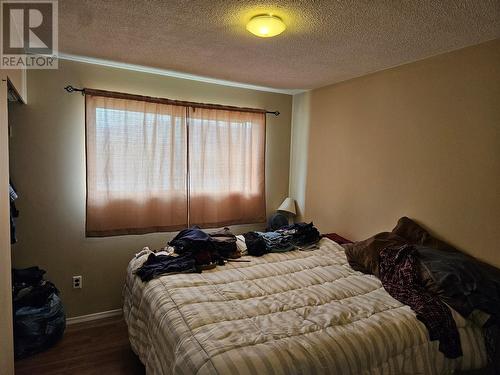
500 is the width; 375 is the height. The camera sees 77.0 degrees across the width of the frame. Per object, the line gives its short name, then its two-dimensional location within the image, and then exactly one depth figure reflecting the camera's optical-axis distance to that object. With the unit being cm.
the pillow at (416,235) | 235
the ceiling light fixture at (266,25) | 176
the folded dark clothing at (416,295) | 169
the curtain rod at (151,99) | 276
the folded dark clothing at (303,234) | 300
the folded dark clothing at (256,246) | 275
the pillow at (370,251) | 241
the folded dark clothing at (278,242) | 286
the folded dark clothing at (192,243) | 252
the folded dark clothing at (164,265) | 219
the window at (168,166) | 287
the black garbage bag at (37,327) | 234
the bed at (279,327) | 139
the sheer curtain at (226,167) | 334
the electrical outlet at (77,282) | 288
